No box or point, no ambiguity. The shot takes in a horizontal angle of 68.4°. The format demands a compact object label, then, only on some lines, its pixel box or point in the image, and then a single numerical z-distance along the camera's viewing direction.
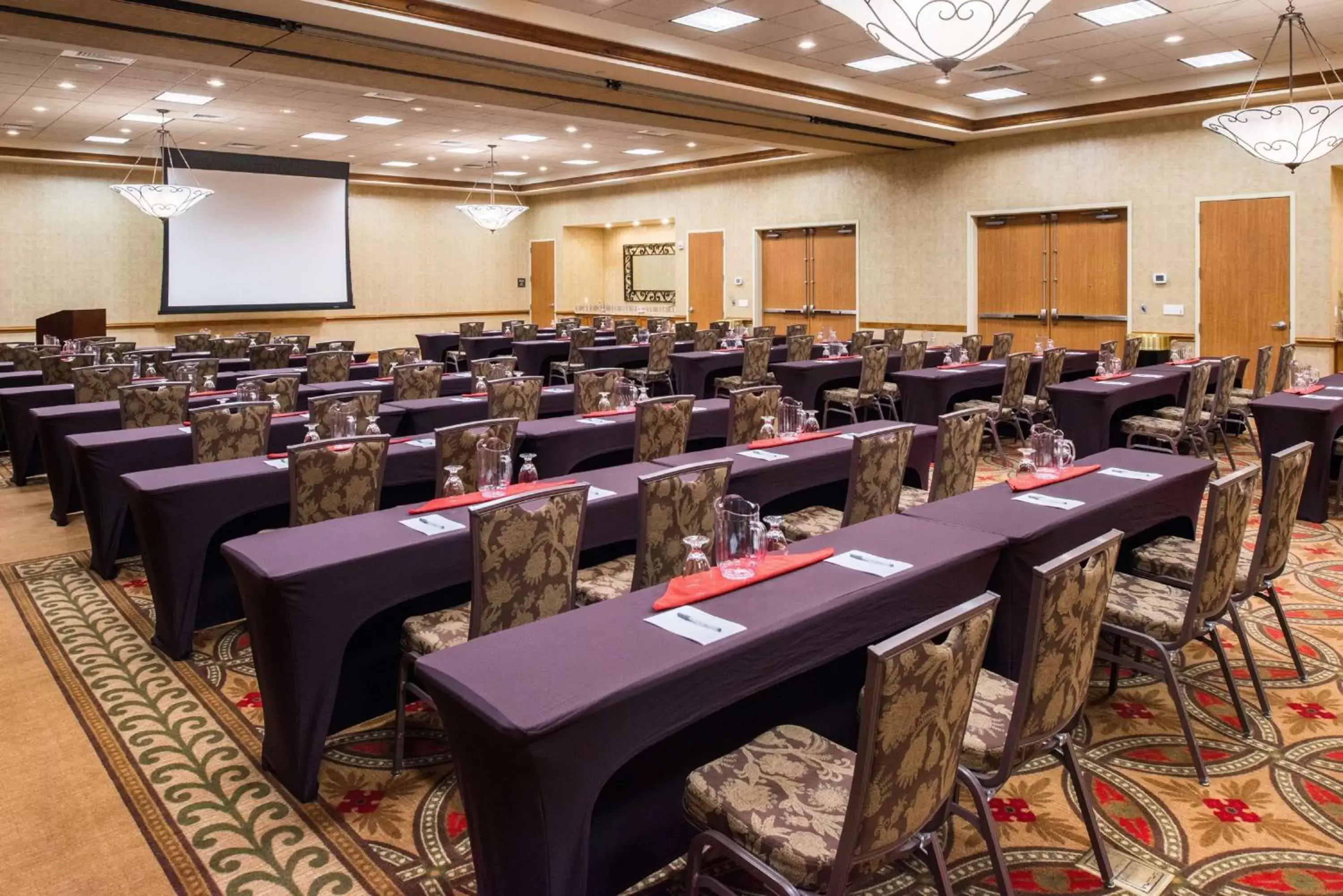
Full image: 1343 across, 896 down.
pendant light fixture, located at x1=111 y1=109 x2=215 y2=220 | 12.95
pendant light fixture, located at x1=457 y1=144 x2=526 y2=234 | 16.33
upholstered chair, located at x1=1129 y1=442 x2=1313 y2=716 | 3.47
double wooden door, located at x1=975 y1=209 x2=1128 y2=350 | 12.37
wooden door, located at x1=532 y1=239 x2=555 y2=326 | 21.23
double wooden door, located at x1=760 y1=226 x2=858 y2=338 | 15.49
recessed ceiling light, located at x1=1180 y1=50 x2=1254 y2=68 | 9.71
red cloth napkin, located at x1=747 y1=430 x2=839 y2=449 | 4.78
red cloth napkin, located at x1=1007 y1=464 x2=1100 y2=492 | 3.74
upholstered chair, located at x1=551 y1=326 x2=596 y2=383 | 11.81
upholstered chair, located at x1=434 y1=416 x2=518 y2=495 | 4.23
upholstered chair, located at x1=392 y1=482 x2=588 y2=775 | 2.85
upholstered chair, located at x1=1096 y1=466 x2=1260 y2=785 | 3.07
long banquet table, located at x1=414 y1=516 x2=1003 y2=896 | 1.98
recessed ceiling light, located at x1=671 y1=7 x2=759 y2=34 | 8.19
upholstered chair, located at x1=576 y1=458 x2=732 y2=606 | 3.33
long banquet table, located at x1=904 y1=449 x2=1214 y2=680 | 3.13
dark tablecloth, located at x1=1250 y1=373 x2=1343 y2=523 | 6.16
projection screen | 16.31
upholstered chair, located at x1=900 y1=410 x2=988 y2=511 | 4.43
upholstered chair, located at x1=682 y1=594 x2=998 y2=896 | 1.81
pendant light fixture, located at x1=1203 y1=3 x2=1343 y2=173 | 7.63
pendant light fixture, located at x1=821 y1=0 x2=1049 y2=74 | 4.26
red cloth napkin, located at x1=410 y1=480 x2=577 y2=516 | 3.55
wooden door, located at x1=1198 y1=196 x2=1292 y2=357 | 10.89
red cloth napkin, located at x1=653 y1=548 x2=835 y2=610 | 2.54
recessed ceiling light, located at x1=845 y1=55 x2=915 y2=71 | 9.80
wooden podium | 13.63
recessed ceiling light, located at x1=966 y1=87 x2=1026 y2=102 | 11.35
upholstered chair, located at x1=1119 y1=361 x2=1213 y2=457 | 7.04
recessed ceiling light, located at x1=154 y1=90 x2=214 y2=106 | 11.20
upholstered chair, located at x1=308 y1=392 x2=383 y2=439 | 5.30
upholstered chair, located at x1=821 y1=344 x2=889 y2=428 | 8.78
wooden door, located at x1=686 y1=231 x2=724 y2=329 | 17.55
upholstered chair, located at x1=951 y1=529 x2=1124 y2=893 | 2.23
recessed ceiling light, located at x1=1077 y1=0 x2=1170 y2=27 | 8.02
